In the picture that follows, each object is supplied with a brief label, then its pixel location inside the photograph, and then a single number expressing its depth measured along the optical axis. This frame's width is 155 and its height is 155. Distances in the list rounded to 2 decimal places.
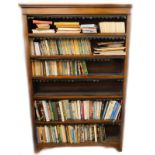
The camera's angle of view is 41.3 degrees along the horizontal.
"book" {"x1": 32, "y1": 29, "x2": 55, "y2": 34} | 2.24
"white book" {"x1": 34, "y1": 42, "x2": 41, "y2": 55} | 2.31
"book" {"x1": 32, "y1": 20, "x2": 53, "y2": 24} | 2.23
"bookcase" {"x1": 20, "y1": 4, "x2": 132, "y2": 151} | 2.20
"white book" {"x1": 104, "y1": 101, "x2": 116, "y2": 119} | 2.45
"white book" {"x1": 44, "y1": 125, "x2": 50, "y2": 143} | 2.54
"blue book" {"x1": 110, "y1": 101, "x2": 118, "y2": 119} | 2.45
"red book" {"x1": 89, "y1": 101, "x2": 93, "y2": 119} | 2.47
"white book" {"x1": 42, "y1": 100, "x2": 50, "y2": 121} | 2.44
